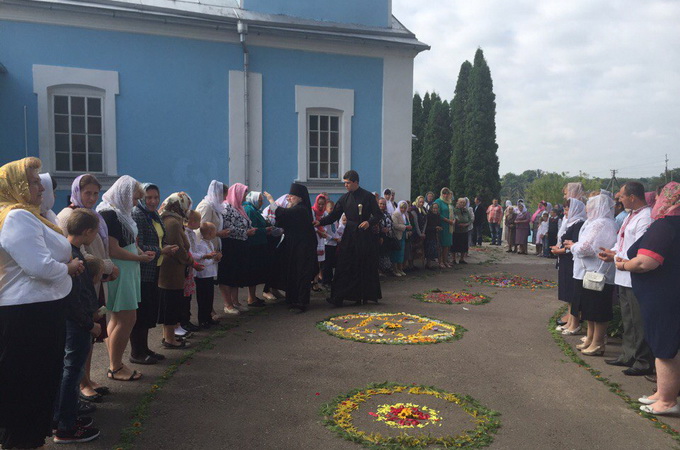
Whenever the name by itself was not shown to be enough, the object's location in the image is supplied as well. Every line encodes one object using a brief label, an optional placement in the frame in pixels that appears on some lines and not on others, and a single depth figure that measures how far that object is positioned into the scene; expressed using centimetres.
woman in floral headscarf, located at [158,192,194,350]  610
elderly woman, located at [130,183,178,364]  557
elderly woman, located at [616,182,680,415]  459
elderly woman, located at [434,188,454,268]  1427
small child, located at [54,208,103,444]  397
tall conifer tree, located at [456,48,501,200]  3027
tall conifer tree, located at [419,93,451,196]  3422
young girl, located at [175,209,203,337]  684
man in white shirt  539
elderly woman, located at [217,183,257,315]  805
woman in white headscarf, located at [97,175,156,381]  496
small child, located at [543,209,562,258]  1662
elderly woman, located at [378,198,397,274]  1213
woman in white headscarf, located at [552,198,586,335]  709
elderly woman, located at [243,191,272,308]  848
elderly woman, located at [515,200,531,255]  1820
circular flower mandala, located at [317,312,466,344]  700
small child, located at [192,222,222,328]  722
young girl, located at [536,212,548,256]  1744
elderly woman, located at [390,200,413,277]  1252
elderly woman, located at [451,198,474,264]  1480
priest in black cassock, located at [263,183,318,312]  862
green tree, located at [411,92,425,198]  3541
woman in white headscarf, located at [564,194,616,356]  625
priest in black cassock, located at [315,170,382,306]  909
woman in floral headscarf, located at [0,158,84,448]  328
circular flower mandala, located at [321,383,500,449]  411
